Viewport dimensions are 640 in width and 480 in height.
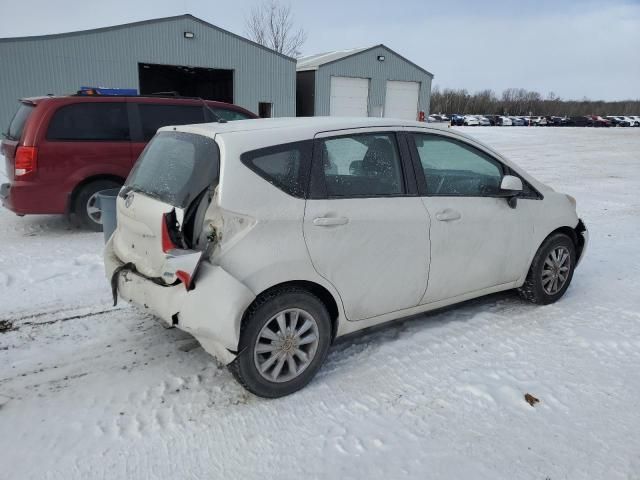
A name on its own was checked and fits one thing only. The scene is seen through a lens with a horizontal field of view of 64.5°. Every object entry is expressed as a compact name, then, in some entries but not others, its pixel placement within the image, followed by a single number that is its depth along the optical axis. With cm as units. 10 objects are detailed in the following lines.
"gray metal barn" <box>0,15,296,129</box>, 2055
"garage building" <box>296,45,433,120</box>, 2886
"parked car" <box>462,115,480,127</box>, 4859
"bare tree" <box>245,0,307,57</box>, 4431
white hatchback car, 302
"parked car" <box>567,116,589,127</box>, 5844
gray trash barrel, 471
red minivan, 650
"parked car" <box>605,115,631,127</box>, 6131
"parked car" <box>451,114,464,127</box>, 4857
